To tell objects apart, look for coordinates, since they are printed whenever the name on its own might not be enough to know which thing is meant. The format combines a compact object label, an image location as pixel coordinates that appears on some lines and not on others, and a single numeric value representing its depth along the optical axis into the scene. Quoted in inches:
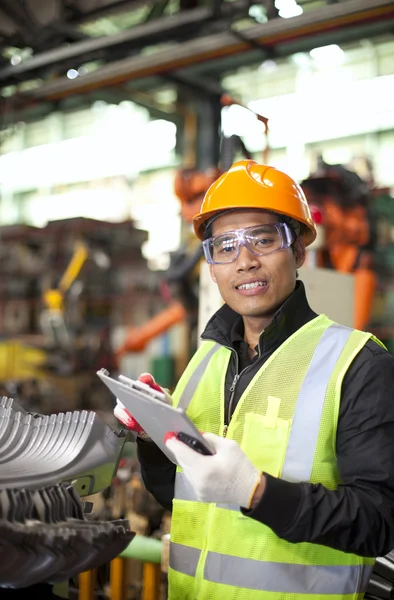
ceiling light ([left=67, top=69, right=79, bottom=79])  271.9
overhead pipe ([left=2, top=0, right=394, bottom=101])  185.0
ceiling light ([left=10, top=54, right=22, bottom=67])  258.4
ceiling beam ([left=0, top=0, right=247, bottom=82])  216.1
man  59.2
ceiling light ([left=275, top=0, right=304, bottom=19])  207.2
